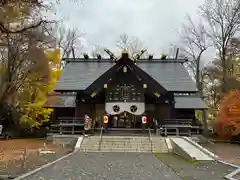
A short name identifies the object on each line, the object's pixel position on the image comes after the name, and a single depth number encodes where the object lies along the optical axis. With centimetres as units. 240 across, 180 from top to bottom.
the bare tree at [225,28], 1845
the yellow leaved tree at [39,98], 1626
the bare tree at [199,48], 2150
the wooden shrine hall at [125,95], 1502
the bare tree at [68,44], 2336
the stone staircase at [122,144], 1144
